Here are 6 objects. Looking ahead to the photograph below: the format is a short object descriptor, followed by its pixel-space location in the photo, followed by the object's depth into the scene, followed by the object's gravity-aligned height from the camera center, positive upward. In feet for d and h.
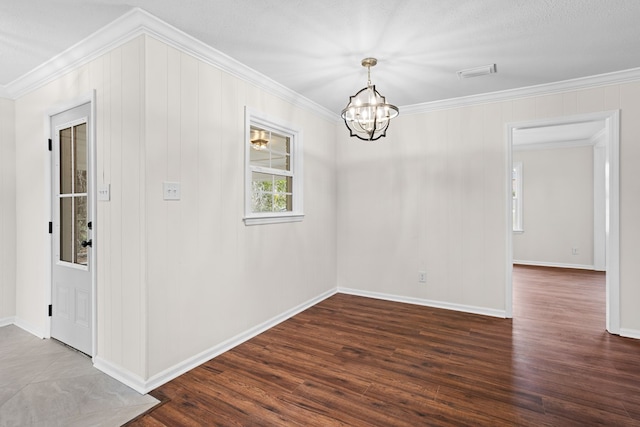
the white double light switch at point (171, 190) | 7.61 +0.53
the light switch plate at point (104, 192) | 7.94 +0.50
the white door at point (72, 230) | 8.77 -0.53
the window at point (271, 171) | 10.26 +1.50
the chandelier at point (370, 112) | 8.78 +2.78
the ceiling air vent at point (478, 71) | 9.84 +4.44
